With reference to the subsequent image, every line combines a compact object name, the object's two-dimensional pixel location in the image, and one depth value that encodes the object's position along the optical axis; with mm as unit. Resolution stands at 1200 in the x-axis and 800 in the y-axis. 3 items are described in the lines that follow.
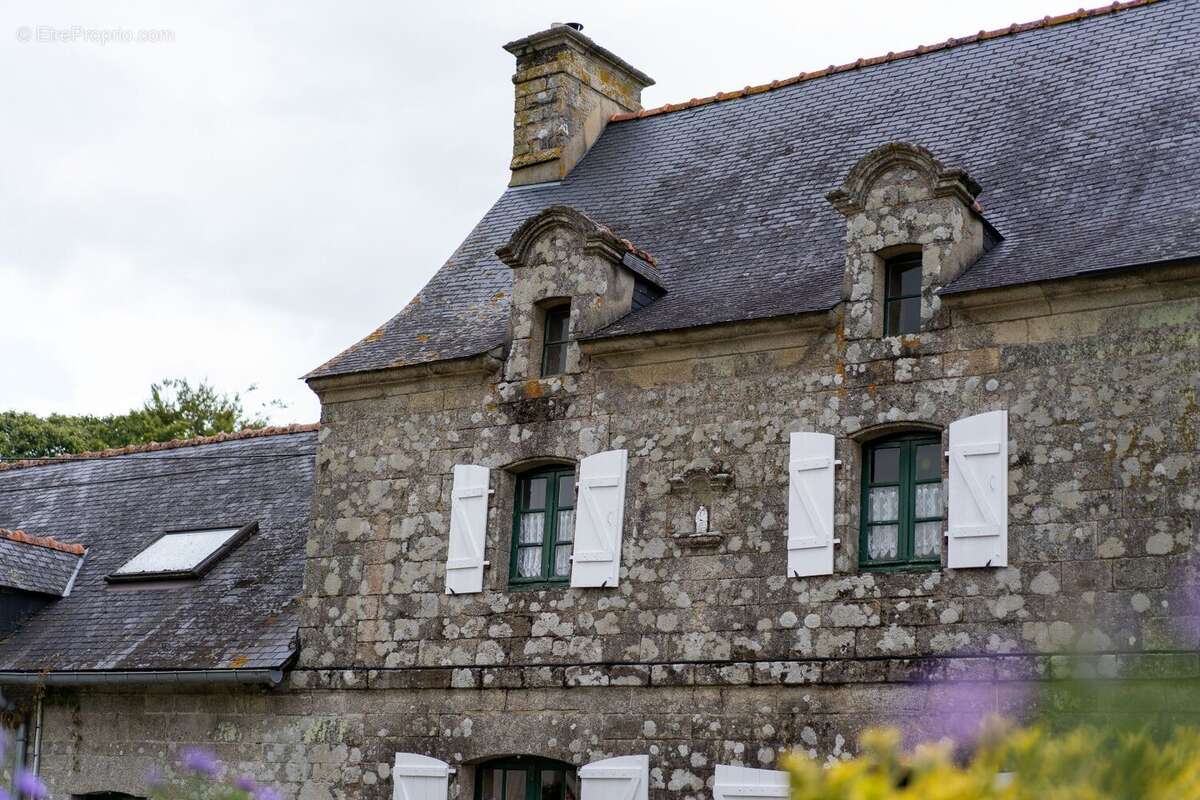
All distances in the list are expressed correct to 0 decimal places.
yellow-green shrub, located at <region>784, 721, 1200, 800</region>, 3686
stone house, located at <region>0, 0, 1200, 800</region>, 10570
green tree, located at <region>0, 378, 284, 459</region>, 32844
